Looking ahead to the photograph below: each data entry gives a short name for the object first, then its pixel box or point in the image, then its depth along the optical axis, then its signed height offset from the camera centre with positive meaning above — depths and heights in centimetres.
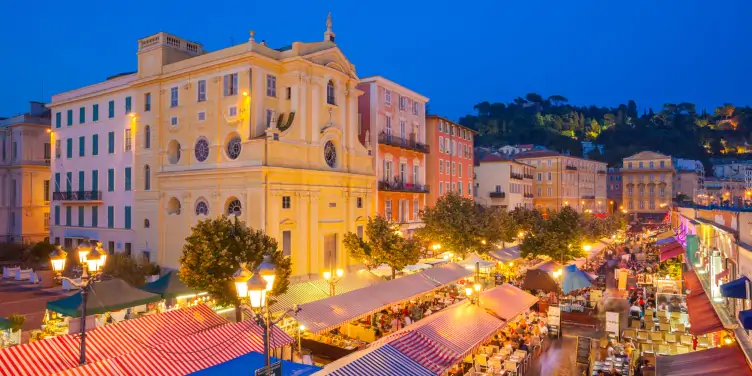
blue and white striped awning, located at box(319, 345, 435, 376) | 1177 -403
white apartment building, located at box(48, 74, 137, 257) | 3744 +193
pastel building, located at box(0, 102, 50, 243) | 4822 +97
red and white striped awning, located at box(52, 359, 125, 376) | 1152 -395
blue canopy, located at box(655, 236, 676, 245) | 4532 -439
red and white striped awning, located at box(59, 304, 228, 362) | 1433 -411
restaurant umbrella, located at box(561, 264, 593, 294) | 2831 -483
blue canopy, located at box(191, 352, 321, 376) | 1223 -412
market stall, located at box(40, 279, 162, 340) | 2011 -444
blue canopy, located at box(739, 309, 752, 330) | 1000 -245
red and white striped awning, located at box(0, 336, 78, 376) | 1214 -395
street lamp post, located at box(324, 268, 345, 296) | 2522 -442
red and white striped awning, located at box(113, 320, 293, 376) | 1298 -426
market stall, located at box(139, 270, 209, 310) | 2398 -447
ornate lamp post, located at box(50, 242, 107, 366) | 1223 -187
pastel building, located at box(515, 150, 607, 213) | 8456 +172
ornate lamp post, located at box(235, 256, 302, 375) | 936 -173
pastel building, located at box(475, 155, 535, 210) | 6688 +98
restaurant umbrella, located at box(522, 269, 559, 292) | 2867 -492
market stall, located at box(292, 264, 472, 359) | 1919 -473
